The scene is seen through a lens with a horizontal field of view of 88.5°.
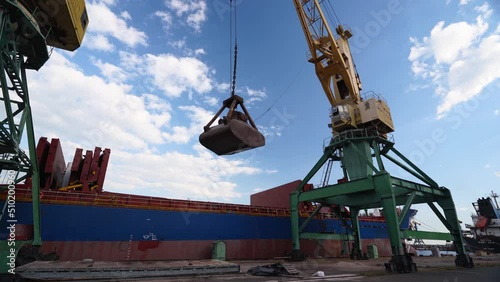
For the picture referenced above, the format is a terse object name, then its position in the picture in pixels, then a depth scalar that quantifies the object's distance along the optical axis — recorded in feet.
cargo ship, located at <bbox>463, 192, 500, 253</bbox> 137.54
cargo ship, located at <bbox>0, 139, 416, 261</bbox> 48.21
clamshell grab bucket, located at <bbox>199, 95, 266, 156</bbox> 31.73
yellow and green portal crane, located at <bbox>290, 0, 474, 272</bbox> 58.49
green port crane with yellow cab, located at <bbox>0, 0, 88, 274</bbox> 39.09
